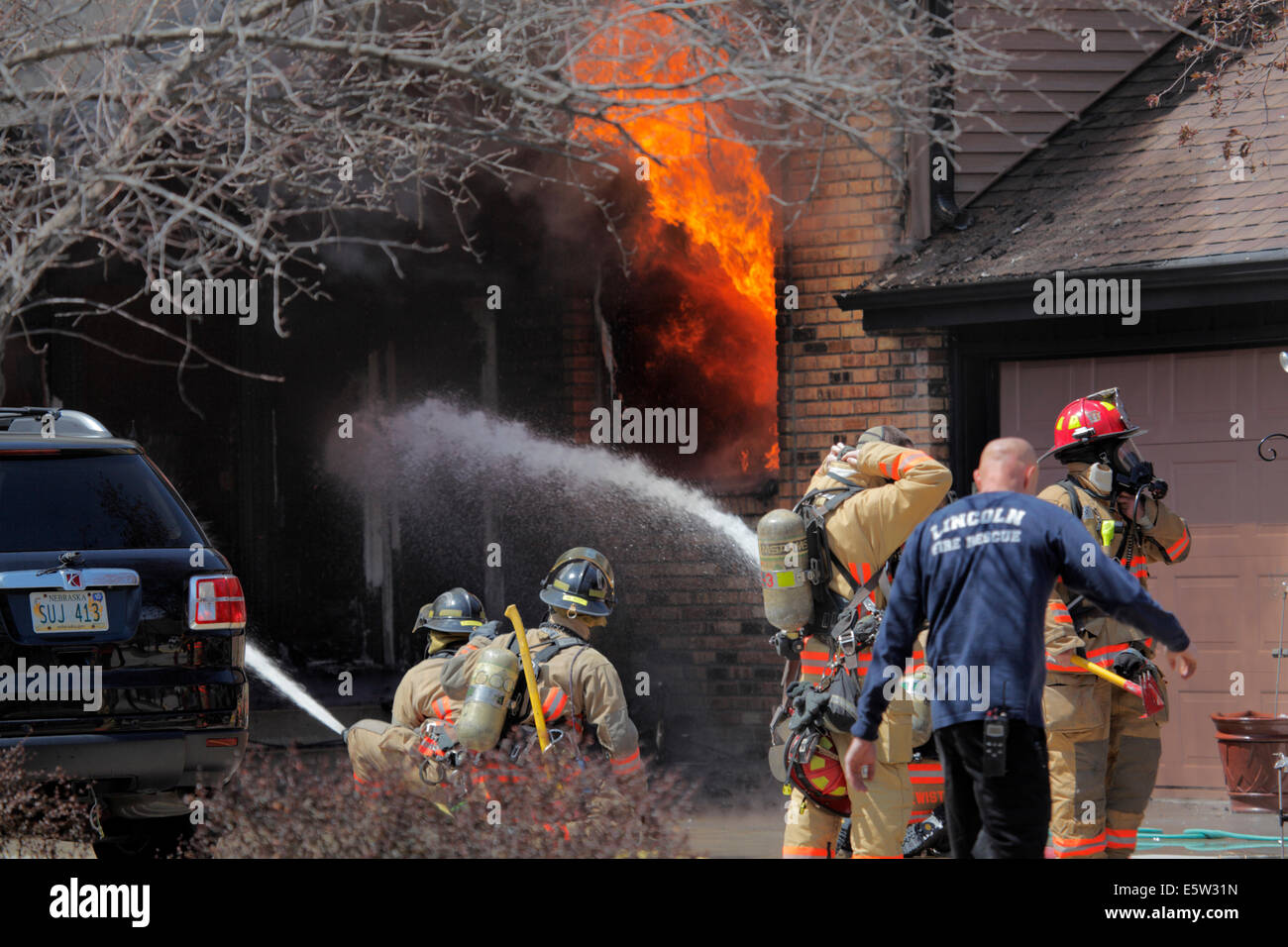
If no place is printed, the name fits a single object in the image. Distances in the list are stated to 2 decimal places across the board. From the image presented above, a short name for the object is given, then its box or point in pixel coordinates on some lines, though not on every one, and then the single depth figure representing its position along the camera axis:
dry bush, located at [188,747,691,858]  11.50
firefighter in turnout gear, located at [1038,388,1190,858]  13.43
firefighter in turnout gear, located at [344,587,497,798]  12.75
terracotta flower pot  16.67
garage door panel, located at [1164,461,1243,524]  18.91
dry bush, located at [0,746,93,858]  12.66
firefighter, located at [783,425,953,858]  11.53
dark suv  13.00
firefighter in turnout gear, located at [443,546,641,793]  12.00
